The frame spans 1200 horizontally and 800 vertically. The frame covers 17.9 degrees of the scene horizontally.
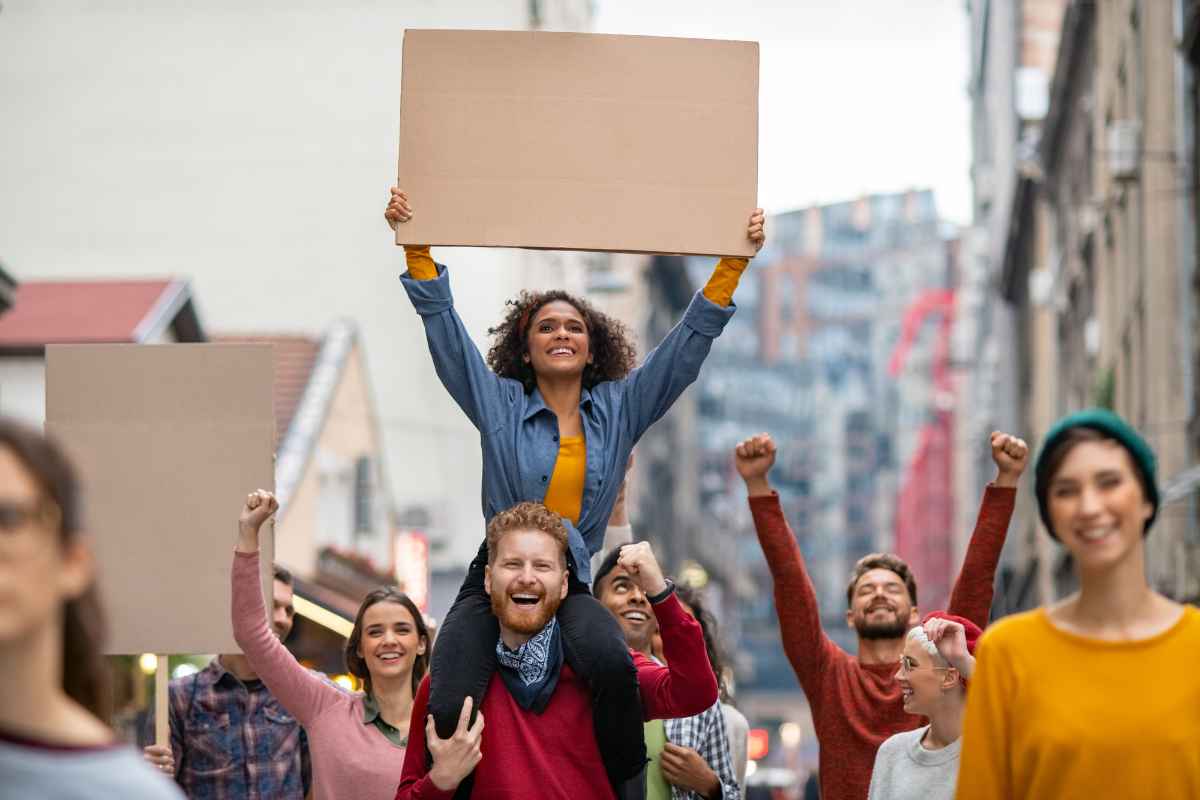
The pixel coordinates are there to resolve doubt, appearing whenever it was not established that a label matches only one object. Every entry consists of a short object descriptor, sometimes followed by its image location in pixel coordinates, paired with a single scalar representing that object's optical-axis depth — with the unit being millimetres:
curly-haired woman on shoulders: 11782
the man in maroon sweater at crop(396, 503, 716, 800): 10569
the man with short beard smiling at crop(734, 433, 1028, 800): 12402
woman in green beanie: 7924
